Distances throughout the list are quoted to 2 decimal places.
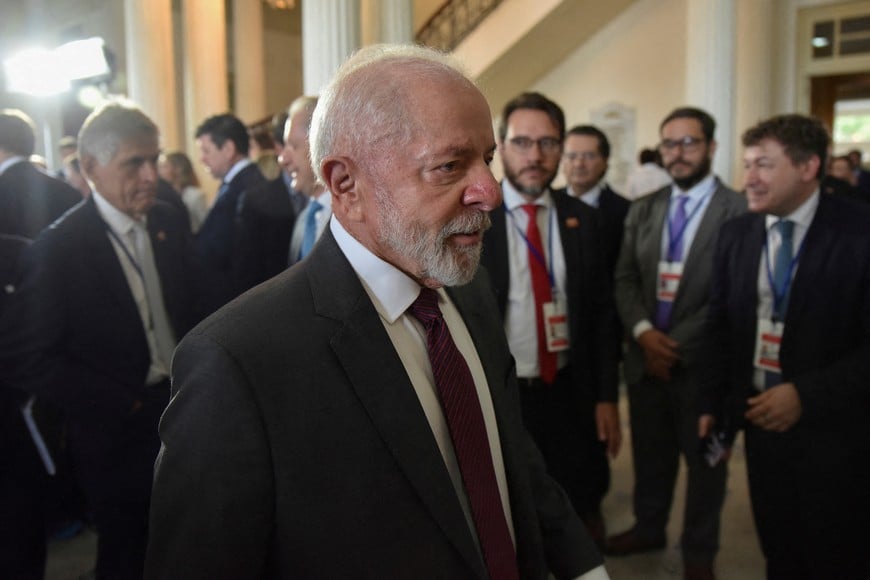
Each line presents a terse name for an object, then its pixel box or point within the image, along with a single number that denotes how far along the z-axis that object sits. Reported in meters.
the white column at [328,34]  3.93
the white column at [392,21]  4.76
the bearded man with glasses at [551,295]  2.38
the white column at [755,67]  8.14
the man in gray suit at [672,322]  2.82
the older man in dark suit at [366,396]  0.86
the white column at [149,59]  8.88
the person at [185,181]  5.96
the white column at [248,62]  11.74
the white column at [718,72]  6.23
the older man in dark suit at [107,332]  2.05
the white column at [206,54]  10.45
